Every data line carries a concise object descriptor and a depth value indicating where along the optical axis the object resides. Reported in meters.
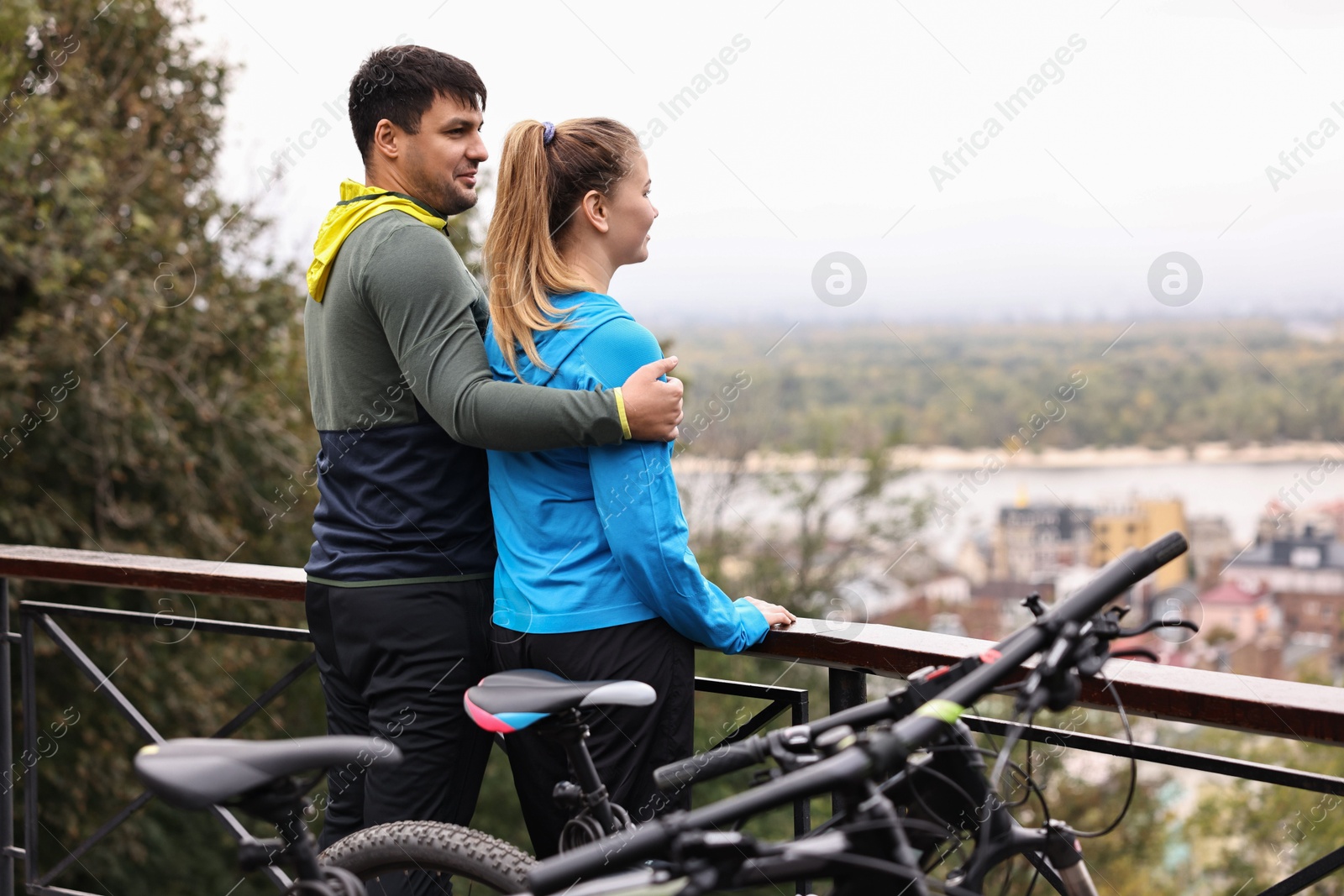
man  6.49
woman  6.43
